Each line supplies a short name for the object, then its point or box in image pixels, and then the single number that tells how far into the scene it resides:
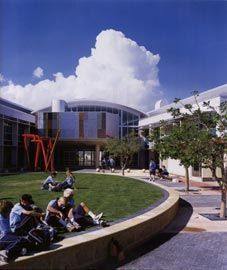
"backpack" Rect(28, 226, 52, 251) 3.83
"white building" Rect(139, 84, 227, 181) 15.79
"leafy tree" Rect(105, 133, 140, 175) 20.30
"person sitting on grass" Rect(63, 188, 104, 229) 5.33
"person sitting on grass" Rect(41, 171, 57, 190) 10.64
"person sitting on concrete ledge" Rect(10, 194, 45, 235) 4.32
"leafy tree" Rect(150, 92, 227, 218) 7.03
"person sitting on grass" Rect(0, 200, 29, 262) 3.51
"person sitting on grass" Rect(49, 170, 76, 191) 10.24
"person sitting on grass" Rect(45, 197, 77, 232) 5.13
